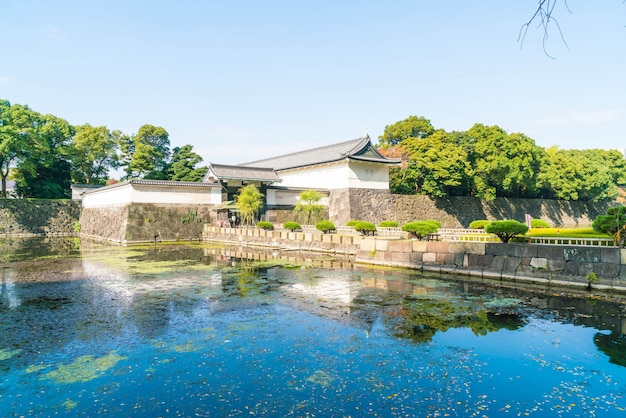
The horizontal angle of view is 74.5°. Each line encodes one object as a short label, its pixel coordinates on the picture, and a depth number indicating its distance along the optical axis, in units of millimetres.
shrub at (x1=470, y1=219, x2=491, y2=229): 22062
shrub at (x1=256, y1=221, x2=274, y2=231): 28812
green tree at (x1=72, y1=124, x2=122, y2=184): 44062
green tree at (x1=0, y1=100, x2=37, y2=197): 35000
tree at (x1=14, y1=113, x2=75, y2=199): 38750
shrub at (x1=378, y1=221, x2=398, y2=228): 27047
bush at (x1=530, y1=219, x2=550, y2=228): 27531
